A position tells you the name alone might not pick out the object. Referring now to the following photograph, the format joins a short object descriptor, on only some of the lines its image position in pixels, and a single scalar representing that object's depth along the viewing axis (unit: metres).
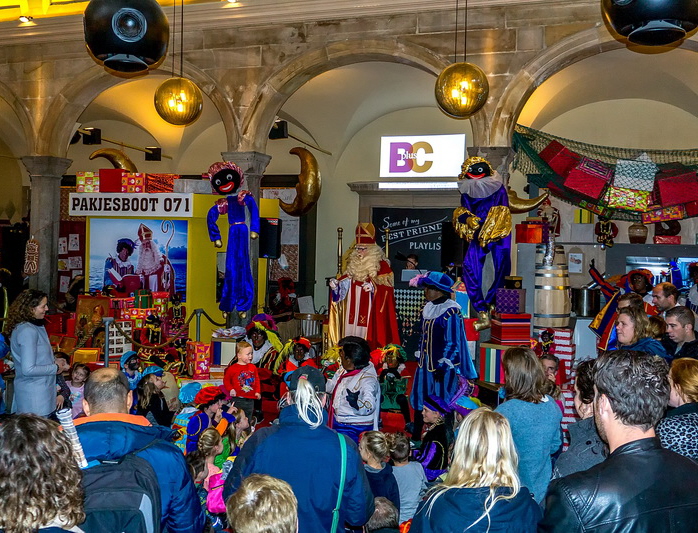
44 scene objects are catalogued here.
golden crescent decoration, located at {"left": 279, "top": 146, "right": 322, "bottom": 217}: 11.49
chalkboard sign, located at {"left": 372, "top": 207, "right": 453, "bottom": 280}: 13.33
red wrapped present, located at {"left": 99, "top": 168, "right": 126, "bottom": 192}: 10.49
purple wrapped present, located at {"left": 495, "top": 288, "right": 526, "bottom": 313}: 7.99
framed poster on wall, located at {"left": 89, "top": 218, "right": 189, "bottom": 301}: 10.52
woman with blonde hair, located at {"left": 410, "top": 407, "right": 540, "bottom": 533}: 2.30
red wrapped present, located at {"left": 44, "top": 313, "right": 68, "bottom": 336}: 10.22
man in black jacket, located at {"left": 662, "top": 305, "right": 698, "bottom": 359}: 4.55
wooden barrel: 8.81
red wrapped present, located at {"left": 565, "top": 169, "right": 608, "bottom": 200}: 9.31
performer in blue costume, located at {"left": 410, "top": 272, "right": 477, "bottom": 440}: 6.36
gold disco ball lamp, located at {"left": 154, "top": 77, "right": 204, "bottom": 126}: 7.78
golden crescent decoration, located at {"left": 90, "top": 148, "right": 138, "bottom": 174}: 12.43
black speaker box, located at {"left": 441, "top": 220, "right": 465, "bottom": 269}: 11.45
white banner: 10.24
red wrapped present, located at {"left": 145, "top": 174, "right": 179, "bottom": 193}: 10.43
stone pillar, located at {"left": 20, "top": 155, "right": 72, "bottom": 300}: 10.13
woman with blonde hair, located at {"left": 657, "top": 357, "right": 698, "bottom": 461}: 2.79
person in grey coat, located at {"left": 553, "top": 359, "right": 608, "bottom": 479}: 3.00
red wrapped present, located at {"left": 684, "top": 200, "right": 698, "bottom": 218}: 9.14
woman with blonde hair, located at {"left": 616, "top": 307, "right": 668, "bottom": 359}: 4.44
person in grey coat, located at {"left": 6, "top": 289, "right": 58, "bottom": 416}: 5.23
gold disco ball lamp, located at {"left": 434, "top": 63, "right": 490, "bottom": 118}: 7.03
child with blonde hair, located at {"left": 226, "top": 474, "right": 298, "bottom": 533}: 2.19
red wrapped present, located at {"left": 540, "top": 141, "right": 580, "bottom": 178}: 9.41
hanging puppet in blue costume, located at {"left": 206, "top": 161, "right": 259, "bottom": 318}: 8.98
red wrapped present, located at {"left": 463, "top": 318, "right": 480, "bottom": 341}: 7.98
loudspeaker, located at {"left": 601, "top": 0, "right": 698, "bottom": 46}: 3.34
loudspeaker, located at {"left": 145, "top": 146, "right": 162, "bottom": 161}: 14.55
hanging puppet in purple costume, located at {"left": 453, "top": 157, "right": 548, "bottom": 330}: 7.83
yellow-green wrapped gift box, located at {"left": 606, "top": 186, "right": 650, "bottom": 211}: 9.23
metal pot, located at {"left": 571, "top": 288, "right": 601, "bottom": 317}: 9.89
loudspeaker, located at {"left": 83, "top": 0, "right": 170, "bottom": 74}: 4.20
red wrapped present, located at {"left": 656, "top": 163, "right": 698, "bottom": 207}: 9.06
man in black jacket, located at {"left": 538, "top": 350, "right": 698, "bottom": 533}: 1.96
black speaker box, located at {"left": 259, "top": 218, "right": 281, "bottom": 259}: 10.06
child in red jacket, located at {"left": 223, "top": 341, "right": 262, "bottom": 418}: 6.72
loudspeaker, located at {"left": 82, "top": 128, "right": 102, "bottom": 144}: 14.60
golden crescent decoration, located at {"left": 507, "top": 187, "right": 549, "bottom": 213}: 8.93
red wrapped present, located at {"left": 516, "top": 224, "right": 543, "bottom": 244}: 8.80
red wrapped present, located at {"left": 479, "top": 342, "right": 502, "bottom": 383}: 7.82
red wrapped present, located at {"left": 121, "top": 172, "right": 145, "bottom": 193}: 10.41
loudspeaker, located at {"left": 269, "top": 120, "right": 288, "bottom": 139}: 13.15
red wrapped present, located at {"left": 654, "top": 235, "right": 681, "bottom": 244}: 11.18
